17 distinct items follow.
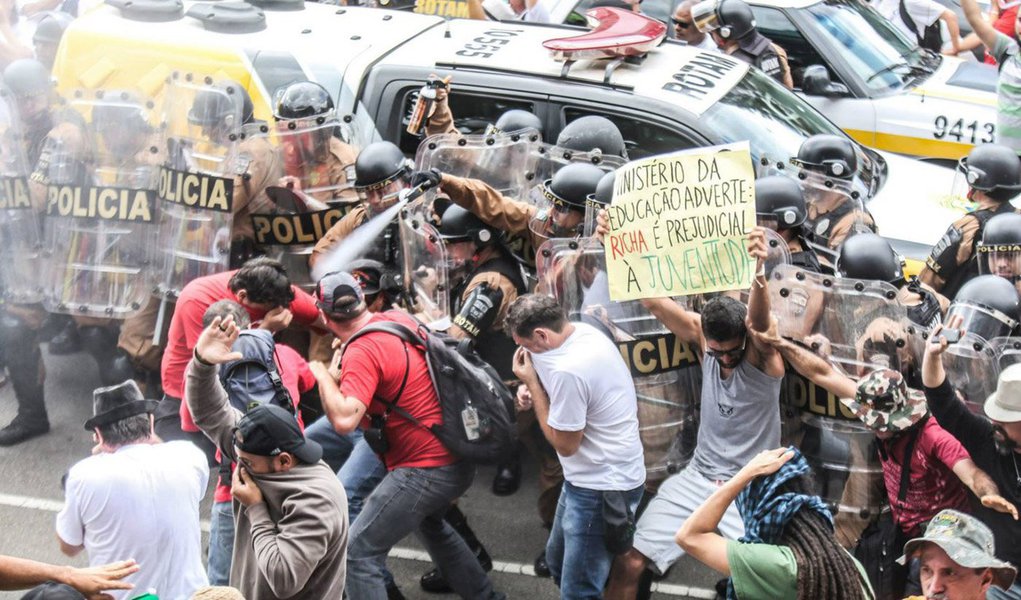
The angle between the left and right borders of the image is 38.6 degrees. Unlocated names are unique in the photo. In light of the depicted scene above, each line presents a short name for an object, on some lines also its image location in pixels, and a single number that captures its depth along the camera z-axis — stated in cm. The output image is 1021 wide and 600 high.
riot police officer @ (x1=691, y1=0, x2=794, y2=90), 1041
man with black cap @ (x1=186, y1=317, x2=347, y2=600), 480
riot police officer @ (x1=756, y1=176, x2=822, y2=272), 676
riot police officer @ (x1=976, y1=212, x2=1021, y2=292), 672
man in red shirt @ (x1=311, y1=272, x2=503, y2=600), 611
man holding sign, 610
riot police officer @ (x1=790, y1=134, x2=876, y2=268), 738
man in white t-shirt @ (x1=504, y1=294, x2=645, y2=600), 594
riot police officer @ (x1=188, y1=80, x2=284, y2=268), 780
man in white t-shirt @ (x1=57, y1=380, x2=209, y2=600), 514
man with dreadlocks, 425
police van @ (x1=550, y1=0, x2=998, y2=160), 1037
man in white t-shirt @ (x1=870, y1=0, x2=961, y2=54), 1281
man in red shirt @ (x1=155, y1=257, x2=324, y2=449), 660
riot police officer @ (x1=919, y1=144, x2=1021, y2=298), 732
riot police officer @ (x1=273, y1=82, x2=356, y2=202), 790
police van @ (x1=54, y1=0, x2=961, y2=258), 820
